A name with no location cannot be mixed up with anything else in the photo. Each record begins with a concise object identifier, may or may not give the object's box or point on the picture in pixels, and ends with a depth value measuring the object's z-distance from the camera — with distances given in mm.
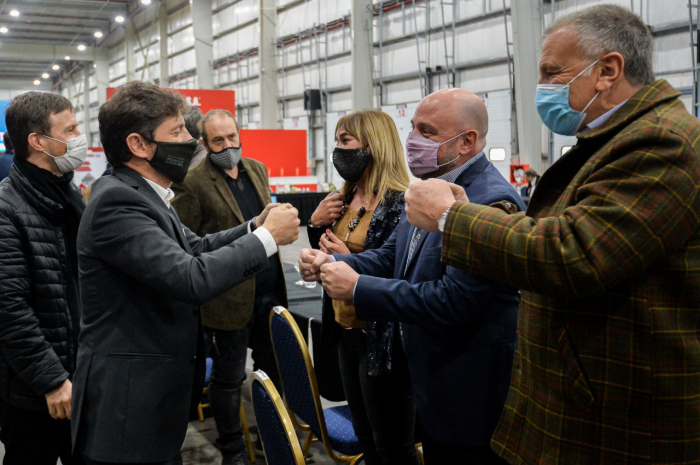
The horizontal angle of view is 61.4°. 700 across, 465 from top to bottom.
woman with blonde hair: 2031
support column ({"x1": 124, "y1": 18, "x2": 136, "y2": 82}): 22906
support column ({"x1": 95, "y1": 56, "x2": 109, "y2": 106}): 26547
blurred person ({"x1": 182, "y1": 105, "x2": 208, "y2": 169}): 3108
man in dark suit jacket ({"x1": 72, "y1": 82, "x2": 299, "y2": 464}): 1479
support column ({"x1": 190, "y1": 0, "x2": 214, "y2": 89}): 18078
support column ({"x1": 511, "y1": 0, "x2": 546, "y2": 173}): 9391
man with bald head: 1478
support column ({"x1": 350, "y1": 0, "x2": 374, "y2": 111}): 12641
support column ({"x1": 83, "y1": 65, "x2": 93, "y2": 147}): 29772
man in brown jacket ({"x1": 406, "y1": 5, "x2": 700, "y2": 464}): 1021
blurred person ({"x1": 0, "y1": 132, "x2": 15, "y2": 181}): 4488
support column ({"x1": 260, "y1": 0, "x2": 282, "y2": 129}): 15484
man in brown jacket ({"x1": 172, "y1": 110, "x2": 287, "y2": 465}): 2756
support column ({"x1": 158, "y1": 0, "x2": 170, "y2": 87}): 20125
